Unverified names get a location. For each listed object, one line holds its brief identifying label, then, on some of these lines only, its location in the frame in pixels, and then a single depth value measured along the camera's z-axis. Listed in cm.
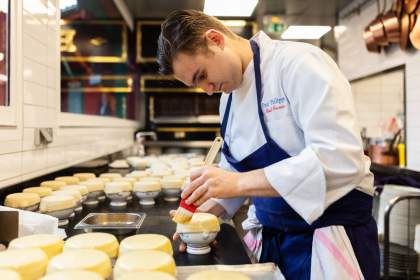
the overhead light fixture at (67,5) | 258
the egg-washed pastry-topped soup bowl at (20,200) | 160
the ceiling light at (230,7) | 351
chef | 109
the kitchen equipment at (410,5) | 345
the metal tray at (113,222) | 154
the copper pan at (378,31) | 397
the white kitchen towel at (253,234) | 149
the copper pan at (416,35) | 340
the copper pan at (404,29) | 359
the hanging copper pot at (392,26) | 376
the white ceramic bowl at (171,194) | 223
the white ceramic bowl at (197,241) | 127
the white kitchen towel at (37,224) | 124
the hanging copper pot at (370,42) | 420
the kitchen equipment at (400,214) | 305
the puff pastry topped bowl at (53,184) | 202
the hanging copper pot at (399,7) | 367
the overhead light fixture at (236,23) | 486
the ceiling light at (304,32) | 487
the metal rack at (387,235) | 261
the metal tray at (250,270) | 103
